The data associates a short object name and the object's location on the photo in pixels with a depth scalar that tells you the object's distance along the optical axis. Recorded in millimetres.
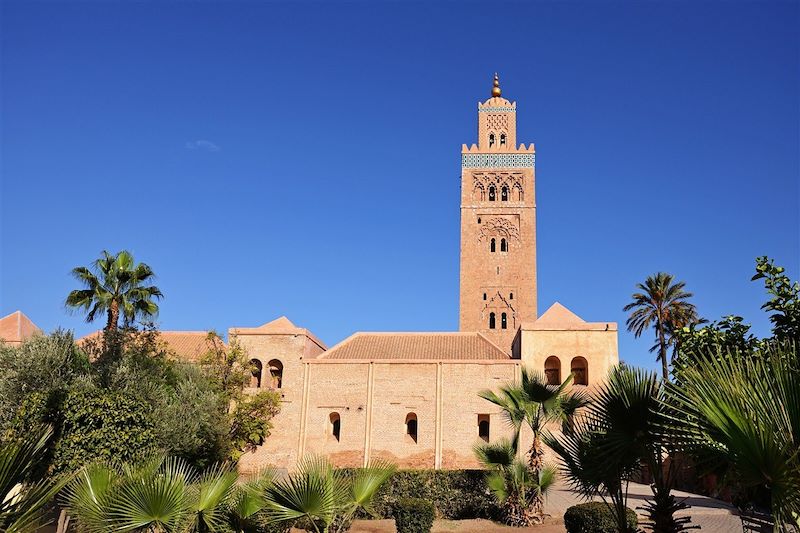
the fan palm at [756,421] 4770
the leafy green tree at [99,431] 13805
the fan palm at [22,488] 4574
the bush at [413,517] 15562
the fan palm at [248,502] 9023
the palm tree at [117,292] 20594
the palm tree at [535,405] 15469
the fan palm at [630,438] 7684
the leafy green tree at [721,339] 8547
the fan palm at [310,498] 8508
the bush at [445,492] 19016
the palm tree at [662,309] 28922
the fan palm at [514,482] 16938
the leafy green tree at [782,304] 7910
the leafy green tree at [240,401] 25000
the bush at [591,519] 13516
